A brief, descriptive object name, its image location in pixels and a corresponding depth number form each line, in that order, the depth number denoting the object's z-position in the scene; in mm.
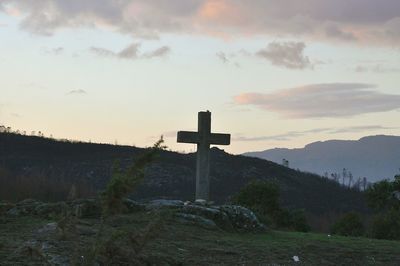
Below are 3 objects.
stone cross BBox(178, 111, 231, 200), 16422
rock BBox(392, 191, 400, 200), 21689
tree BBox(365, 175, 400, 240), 20675
